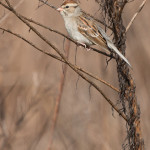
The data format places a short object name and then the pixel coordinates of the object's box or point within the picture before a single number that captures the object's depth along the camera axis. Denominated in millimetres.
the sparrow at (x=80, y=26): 7164
